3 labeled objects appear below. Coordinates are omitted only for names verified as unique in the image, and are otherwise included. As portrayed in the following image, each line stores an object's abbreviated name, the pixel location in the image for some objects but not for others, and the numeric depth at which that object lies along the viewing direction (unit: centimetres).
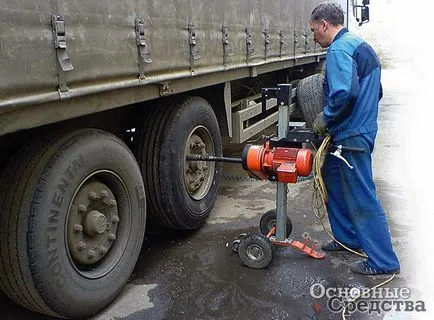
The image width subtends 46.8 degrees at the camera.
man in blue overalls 342
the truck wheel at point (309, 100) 482
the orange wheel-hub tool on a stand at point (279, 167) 350
